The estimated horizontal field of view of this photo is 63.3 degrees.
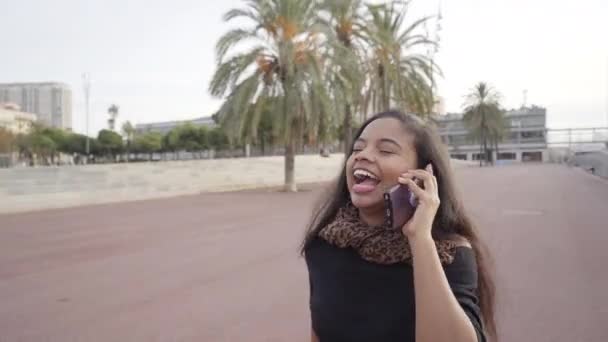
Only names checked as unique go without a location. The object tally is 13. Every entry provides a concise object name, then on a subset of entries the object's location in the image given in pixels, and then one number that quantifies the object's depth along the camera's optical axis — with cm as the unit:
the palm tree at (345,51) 1962
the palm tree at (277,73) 1941
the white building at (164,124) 11775
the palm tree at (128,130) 6856
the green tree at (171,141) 5934
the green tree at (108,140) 5588
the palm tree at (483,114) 5700
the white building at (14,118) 6669
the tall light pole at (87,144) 5314
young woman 114
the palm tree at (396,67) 2256
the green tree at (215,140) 5662
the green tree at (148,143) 6200
